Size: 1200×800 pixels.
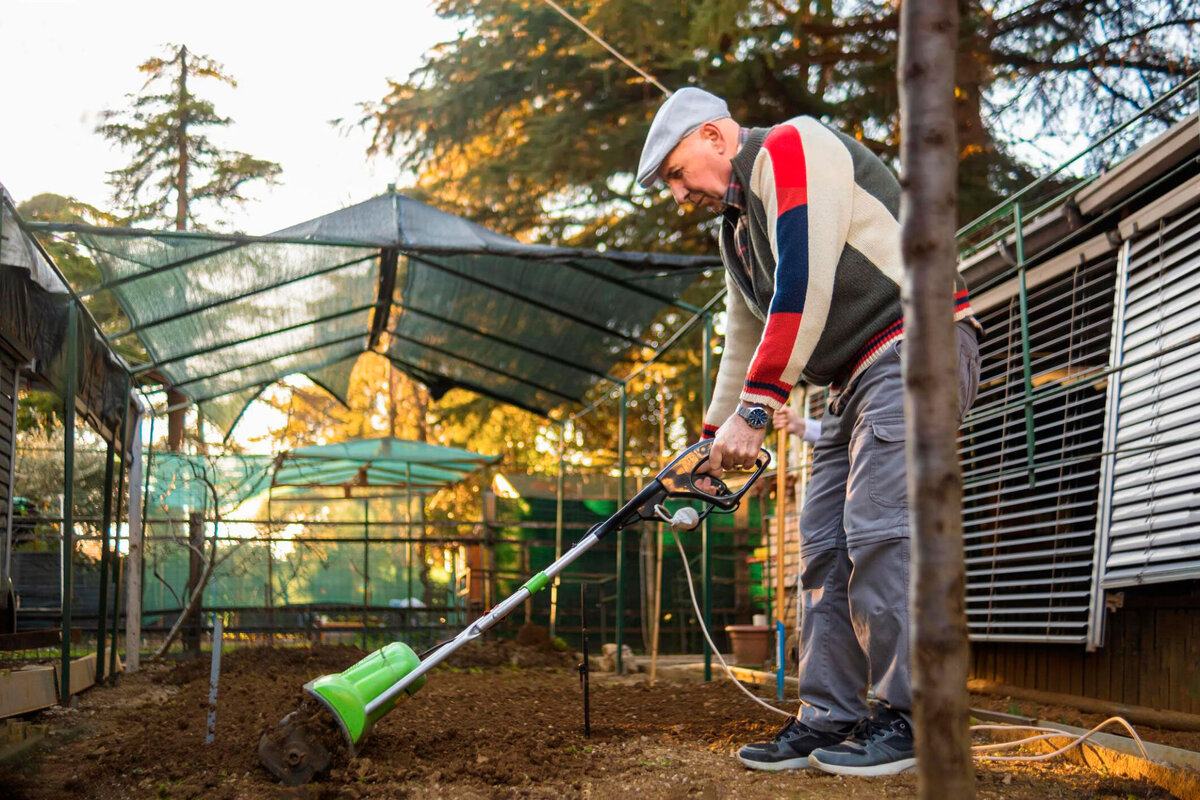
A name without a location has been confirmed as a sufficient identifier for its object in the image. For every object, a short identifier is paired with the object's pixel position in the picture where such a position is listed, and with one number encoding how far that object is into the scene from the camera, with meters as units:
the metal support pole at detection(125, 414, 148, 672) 7.66
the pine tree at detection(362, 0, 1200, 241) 8.91
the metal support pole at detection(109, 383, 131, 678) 6.70
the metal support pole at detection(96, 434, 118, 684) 6.46
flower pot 8.35
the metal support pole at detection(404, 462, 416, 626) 10.82
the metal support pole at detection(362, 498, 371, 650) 10.02
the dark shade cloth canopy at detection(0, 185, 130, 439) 4.59
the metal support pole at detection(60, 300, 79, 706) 5.07
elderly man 2.59
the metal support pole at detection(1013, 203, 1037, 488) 4.98
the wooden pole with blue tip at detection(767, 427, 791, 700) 5.55
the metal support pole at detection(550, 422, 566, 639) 9.47
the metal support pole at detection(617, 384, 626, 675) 7.35
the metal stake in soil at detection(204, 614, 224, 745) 3.31
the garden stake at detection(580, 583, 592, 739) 3.37
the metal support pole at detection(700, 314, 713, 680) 6.19
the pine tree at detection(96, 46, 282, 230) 17.59
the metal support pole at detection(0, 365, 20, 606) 5.62
